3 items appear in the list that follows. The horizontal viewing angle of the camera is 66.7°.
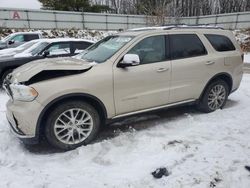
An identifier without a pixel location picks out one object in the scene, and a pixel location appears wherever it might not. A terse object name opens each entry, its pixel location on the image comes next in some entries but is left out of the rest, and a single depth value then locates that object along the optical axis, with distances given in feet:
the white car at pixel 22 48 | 22.18
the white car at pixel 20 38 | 35.59
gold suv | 8.81
